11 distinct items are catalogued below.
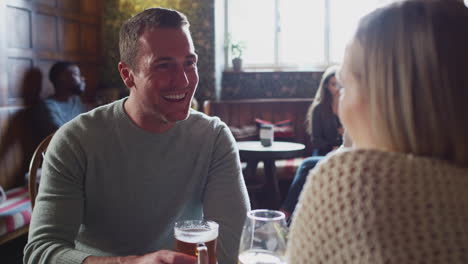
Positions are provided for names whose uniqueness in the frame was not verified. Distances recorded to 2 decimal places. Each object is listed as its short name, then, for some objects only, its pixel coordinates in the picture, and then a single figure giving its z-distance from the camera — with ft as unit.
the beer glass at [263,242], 2.43
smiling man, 4.20
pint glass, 2.97
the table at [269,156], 12.87
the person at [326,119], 13.47
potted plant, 20.42
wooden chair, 5.13
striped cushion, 9.91
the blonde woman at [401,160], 1.85
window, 21.16
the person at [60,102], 13.19
